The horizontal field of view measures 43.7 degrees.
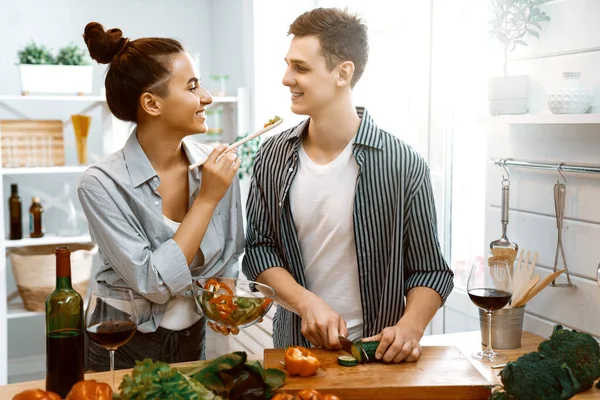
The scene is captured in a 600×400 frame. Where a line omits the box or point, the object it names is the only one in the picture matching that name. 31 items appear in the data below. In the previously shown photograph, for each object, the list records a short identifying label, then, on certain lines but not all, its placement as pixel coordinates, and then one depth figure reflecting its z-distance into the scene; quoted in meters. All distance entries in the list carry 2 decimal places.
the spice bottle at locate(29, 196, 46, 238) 4.07
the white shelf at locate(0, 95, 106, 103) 3.89
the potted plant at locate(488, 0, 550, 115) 2.26
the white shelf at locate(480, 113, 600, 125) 1.94
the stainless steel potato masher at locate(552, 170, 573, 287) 2.17
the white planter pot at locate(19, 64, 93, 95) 3.93
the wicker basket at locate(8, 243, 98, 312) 3.90
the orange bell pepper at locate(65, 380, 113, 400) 1.36
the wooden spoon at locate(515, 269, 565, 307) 2.17
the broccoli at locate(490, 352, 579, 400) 1.46
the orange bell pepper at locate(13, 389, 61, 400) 1.35
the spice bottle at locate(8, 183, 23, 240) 4.06
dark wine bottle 1.53
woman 1.91
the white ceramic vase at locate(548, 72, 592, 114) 2.04
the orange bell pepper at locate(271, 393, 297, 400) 1.42
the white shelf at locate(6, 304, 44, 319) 3.93
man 2.04
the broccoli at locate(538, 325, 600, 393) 1.70
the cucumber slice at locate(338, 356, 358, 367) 1.69
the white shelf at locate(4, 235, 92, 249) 3.92
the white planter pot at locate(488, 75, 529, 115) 2.30
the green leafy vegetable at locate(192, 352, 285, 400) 1.45
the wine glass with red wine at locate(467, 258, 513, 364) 1.93
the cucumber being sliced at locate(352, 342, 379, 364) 1.71
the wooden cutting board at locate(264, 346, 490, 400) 1.57
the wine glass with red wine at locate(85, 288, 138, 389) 1.48
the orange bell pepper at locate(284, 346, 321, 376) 1.60
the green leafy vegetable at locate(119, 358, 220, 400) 1.32
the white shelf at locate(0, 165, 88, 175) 3.87
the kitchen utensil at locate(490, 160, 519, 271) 2.35
